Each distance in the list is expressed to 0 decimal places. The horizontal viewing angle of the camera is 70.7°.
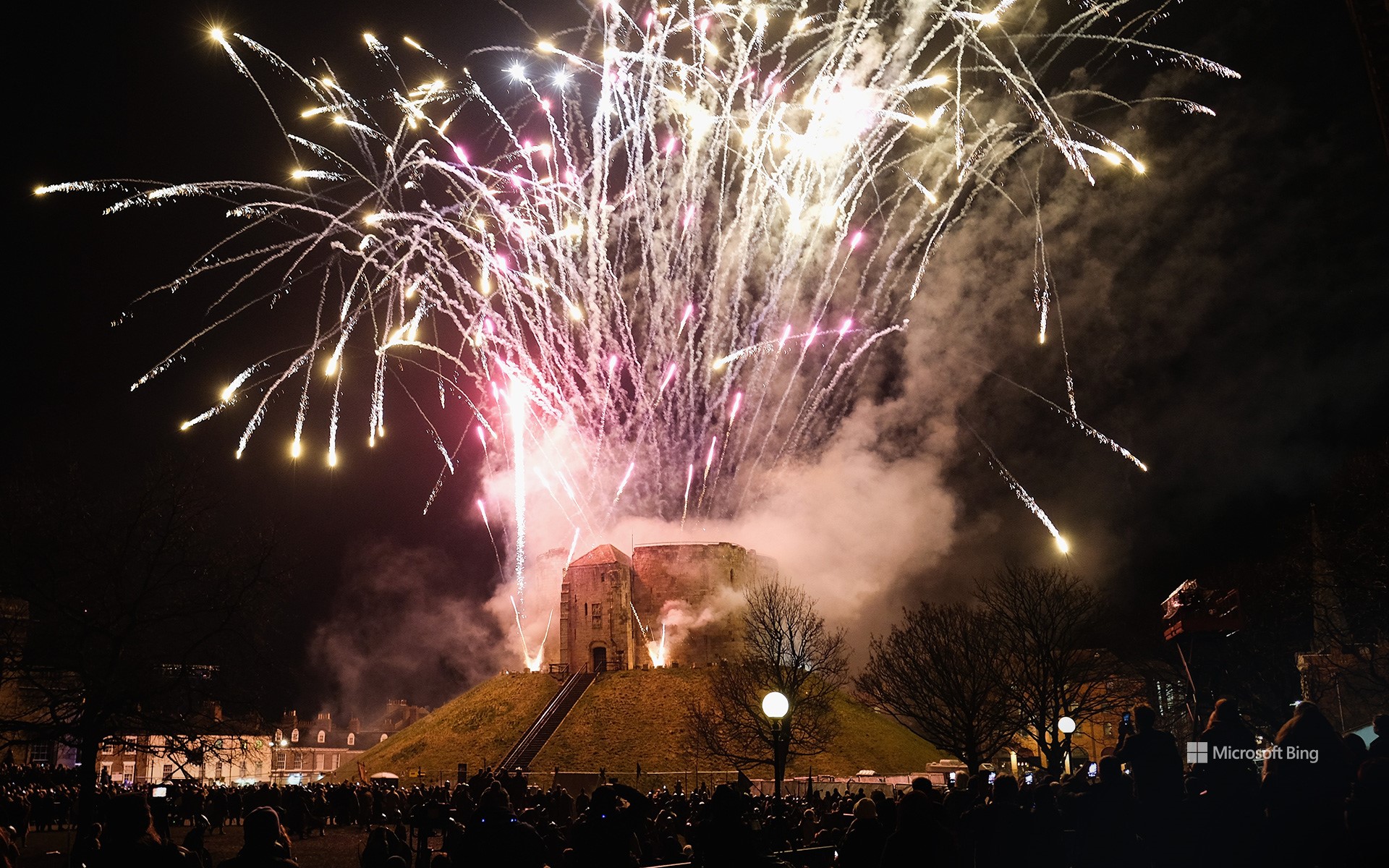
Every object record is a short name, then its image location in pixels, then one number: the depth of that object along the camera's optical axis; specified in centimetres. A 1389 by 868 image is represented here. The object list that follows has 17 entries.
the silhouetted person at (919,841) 623
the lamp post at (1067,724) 2384
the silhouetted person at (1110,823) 909
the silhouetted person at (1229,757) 851
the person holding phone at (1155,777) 889
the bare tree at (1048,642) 3709
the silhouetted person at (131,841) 566
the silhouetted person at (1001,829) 852
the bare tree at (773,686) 4309
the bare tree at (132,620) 2139
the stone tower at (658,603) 6950
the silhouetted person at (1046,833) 859
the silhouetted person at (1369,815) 682
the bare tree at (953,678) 3583
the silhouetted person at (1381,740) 887
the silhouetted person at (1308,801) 777
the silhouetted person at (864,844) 752
